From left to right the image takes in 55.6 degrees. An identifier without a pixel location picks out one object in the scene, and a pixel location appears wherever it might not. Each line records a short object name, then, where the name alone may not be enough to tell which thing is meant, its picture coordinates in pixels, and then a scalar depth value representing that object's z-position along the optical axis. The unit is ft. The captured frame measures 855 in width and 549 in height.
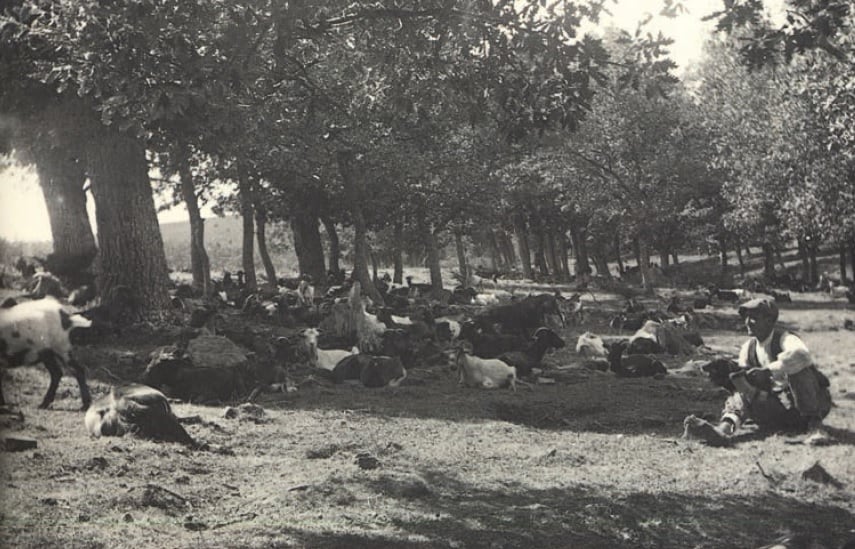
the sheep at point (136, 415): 27.63
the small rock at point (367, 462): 30.74
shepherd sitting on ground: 34.94
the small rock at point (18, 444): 19.57
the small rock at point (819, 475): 30.30
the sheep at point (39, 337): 18.98
